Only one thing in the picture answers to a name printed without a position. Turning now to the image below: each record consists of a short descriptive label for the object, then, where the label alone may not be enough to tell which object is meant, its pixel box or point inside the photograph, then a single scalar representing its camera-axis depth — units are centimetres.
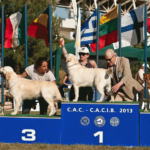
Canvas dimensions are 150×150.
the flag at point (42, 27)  2039
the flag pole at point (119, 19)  1850
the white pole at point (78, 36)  1933
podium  1038
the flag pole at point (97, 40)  1901
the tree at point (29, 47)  3409
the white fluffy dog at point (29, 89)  1093
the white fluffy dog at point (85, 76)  1055
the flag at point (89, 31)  2005
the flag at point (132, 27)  1862
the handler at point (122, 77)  1134
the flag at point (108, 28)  1936
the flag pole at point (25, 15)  1966
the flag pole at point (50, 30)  1978
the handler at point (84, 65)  1205
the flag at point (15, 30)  2058
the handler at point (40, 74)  1191
